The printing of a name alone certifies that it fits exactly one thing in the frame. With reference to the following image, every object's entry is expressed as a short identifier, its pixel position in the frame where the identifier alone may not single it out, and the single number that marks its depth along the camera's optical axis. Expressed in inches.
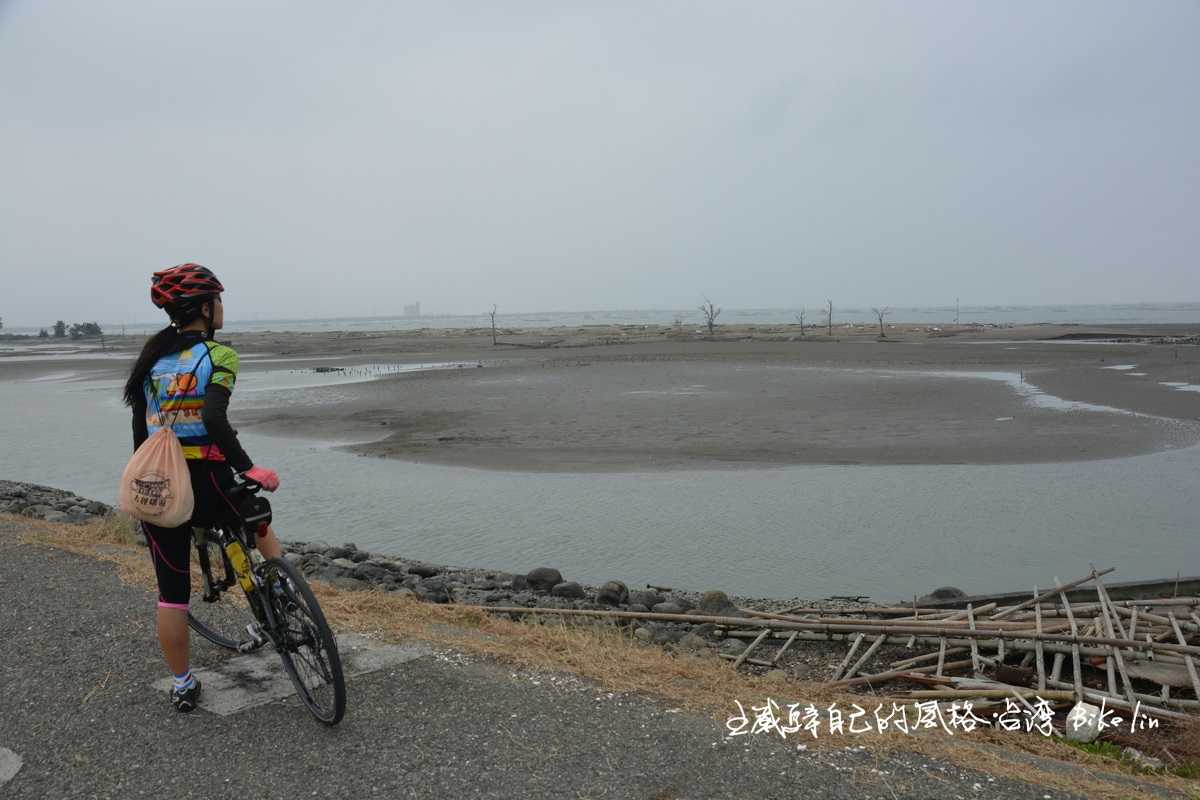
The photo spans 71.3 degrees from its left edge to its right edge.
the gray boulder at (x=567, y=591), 375.9
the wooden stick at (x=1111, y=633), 227.7
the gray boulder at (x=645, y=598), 357.4
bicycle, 164.6
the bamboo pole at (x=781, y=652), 279.1
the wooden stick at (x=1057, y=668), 242.6
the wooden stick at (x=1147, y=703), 215.8
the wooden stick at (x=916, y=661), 262.4
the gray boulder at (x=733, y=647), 290.7
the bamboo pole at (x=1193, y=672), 229.3
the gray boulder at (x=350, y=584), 352.5
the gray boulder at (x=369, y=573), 392.2
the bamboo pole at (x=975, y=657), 251.9
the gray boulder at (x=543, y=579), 386.0
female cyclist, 163.3
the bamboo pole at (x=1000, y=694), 223.8
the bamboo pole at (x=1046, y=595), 299.1
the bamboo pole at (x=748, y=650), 265.8
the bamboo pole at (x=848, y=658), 260.9
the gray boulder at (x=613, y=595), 356.5
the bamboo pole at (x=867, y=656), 259.4
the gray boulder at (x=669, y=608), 345.7
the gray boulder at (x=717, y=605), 334.0
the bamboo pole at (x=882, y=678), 234.9
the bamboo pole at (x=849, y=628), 242.7
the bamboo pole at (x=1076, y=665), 224.4
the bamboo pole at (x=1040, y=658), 235.3
